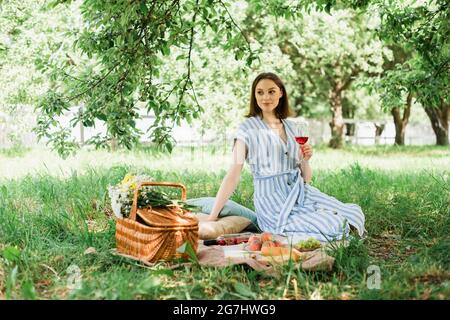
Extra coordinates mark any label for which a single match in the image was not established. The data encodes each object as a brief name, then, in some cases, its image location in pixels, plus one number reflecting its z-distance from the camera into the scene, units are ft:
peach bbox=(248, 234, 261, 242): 15.11
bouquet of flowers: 14.69
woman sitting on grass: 16.83
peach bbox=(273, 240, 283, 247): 14.52
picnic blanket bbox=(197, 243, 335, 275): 12.65
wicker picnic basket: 13.67
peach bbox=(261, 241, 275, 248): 14.35
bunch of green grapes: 14.66
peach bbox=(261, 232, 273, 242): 14.98
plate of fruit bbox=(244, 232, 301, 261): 13.61
